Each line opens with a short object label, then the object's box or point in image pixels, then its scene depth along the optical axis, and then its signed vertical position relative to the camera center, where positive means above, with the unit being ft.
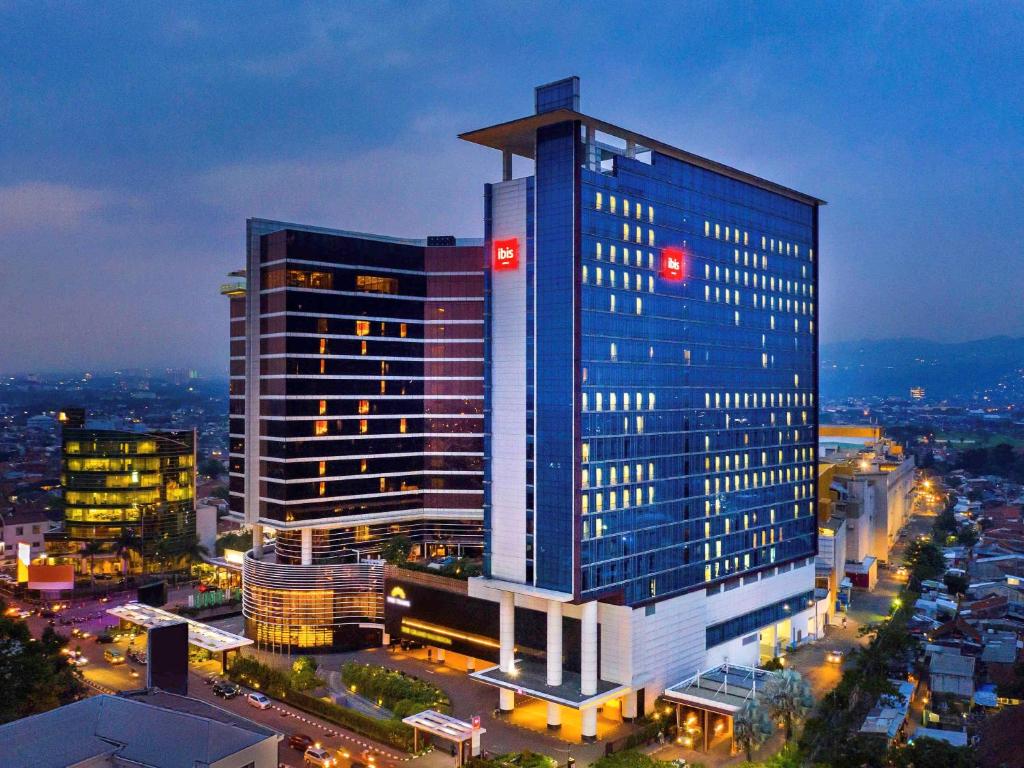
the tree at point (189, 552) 419.95 -80.38
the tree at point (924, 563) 387.14 -83.50
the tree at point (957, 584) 368.48 -86.41
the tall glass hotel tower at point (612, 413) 215.72 -6.30
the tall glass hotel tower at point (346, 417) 289.12 -9.19
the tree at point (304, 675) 243.81 -84.53
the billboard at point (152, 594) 334.24 -80.84
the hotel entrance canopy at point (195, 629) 258.98 -77.51
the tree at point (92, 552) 415.85 -79.27
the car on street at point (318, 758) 192.65 -85.19
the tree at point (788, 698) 202.80 -75.19
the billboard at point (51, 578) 363.17 -80.56
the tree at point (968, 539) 467.48 -85.07
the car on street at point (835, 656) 287.28 -93.17
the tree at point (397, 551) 291.38 -56.62
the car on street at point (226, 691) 243.40 -87.67
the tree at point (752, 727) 193.16 -78.35
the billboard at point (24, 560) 380.78 -76.35
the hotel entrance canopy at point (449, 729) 193.77 -79.71
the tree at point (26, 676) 202.69 -70.70
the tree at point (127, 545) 415.85 -76.48
